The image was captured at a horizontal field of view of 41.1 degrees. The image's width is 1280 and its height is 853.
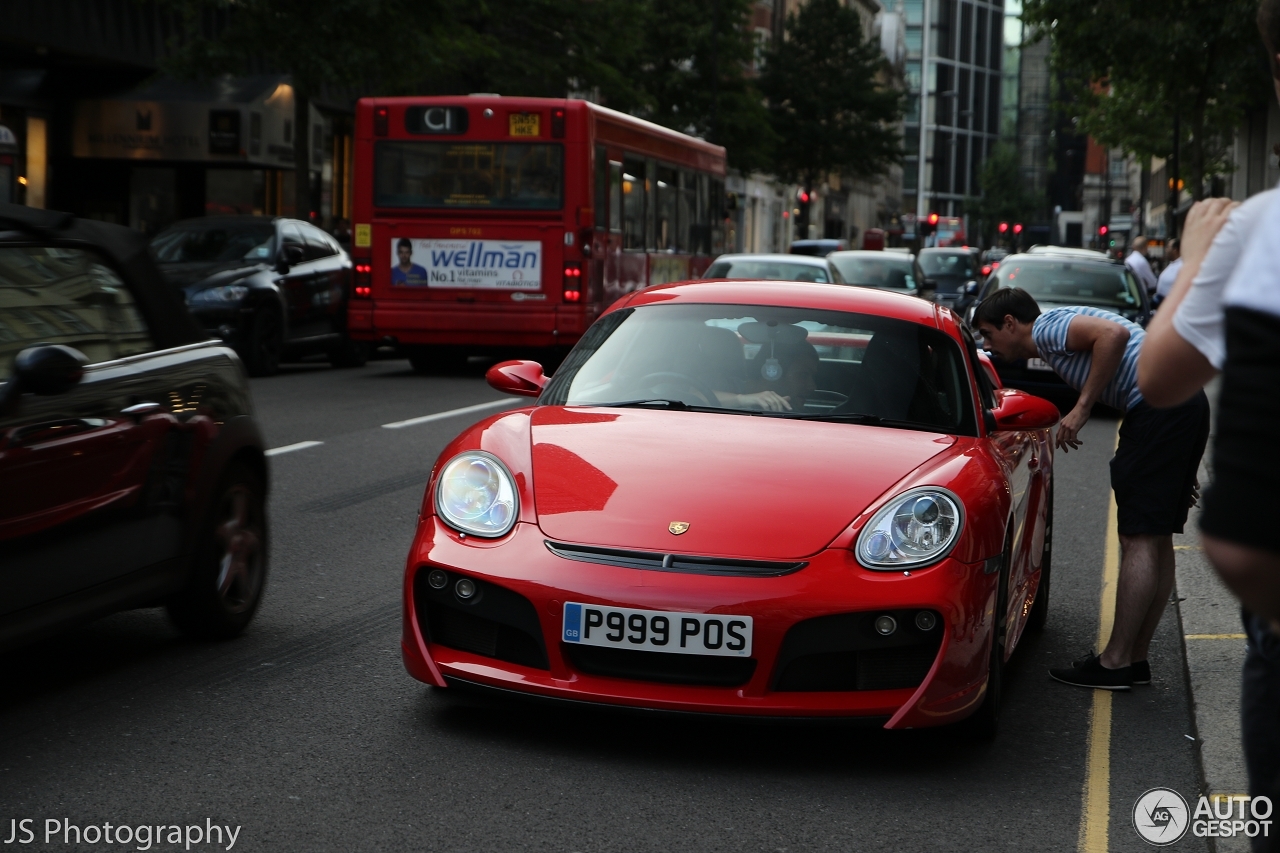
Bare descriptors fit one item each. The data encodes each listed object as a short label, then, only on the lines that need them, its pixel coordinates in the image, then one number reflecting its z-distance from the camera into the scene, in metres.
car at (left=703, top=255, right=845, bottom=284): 20.22
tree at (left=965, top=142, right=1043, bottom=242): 130.12
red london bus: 18.39
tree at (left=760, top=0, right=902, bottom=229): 67.19
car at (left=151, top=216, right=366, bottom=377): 17.38
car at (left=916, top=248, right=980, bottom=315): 39.38
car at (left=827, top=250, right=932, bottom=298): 25.36
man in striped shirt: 5.56
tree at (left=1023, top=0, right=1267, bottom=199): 29.56
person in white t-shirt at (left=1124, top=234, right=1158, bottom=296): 26.16
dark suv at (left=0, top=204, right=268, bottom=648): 4.70
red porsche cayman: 4.46
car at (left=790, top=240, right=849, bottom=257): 50.09
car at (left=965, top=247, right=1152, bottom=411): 17.38
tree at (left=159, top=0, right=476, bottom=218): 24.20
